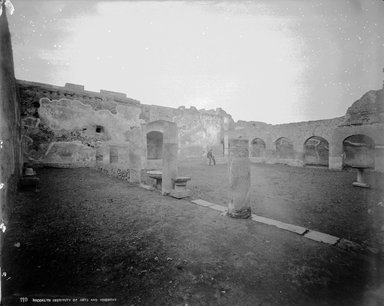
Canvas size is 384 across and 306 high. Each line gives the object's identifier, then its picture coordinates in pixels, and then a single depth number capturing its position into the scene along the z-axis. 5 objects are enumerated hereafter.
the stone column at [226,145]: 21.25
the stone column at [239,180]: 4.36
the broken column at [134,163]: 8.41
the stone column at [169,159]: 6.36
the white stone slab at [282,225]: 3.67
